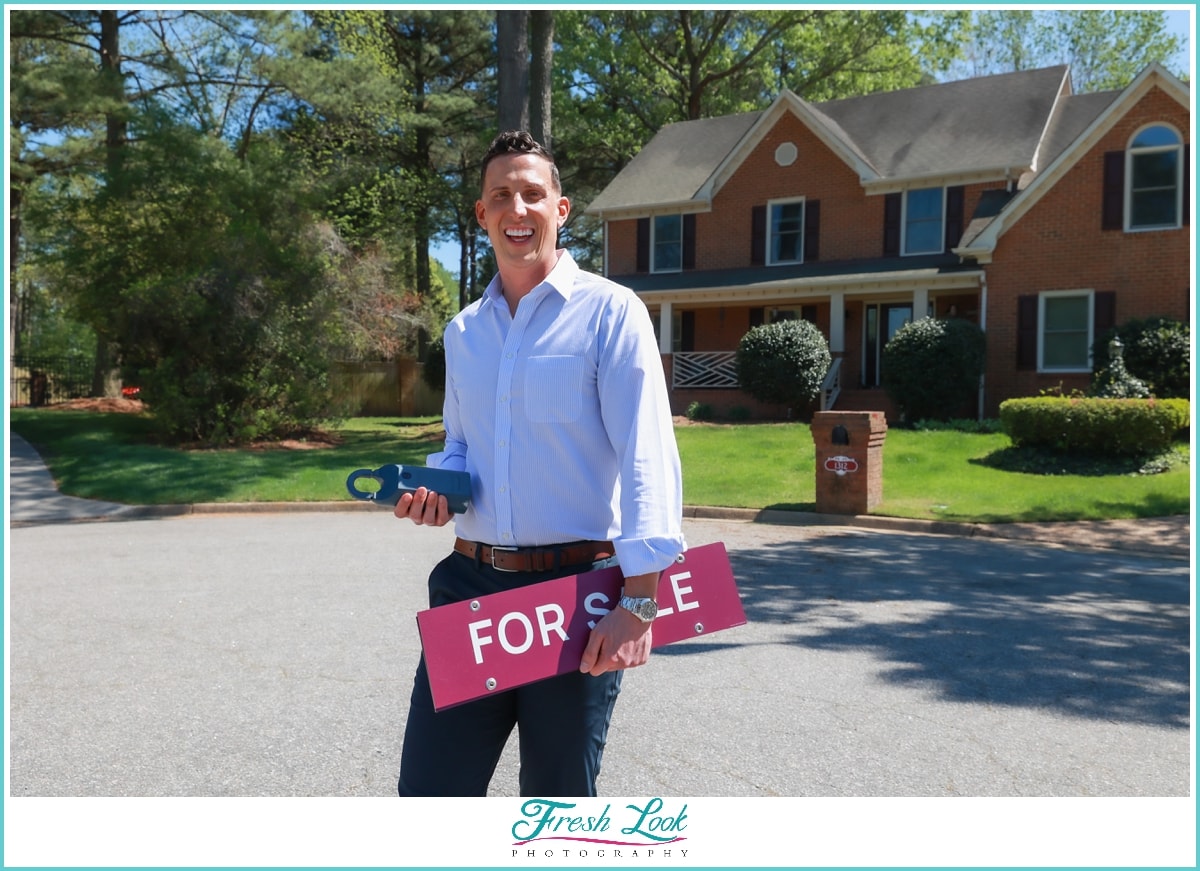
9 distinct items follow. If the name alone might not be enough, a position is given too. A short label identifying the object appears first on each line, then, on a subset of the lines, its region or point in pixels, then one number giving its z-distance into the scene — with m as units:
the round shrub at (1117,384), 17.23
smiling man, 2.35
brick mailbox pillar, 12.00
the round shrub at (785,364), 21.44
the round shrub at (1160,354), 18.06
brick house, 19.80
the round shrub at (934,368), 19.73
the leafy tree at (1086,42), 38.38
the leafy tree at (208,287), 18.56
